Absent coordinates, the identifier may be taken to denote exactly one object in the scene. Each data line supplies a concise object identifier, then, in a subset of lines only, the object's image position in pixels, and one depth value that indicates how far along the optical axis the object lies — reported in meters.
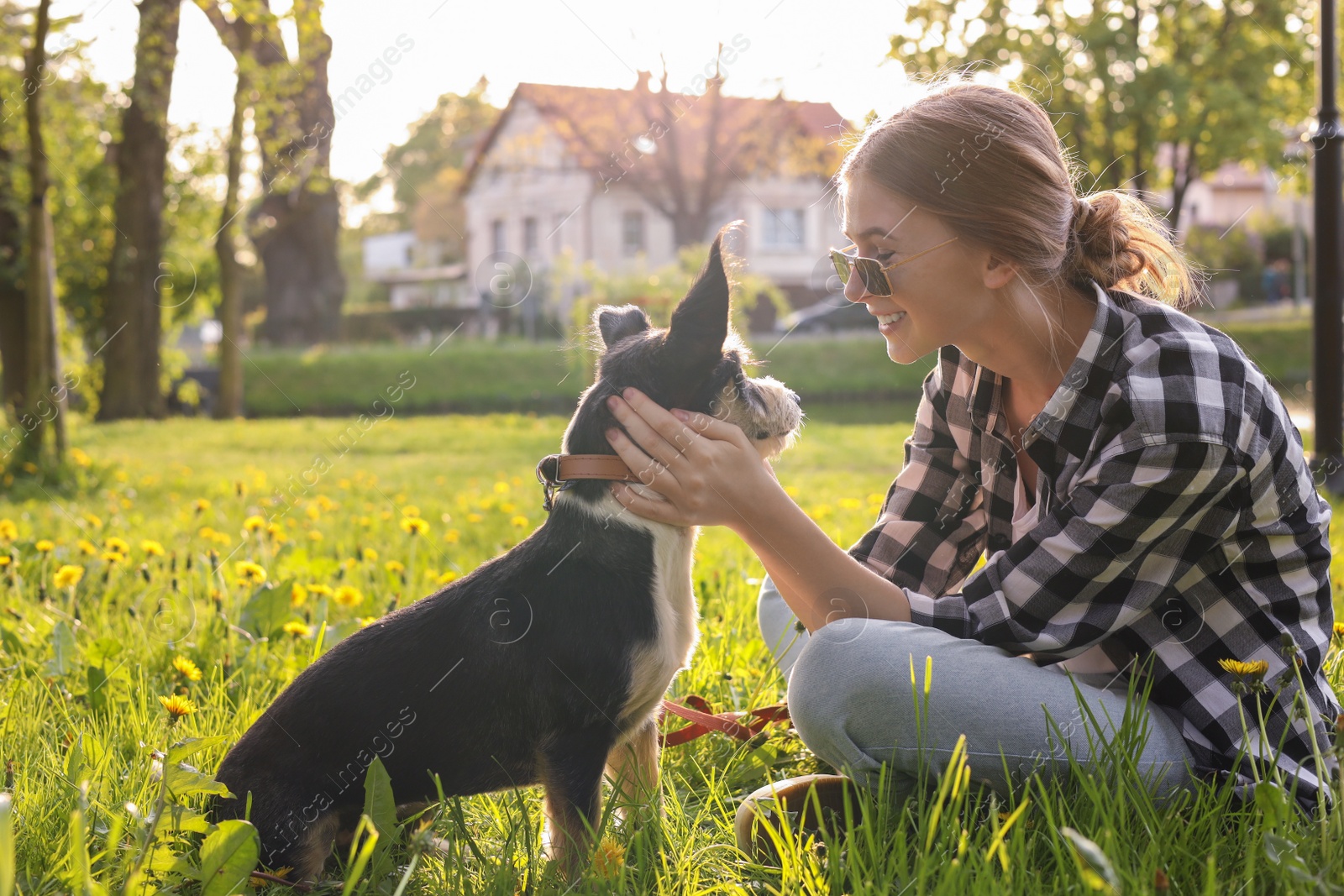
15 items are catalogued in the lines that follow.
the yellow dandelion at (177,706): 2.33
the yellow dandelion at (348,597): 3.73
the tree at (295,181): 10.68
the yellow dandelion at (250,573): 3.92
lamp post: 6.14
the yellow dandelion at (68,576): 3.76
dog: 2.32
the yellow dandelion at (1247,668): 2.05
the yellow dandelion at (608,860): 2.17
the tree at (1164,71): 16.70
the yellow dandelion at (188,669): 2.76
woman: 2.23
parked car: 29.22
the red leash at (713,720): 2.87
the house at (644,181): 29.36
